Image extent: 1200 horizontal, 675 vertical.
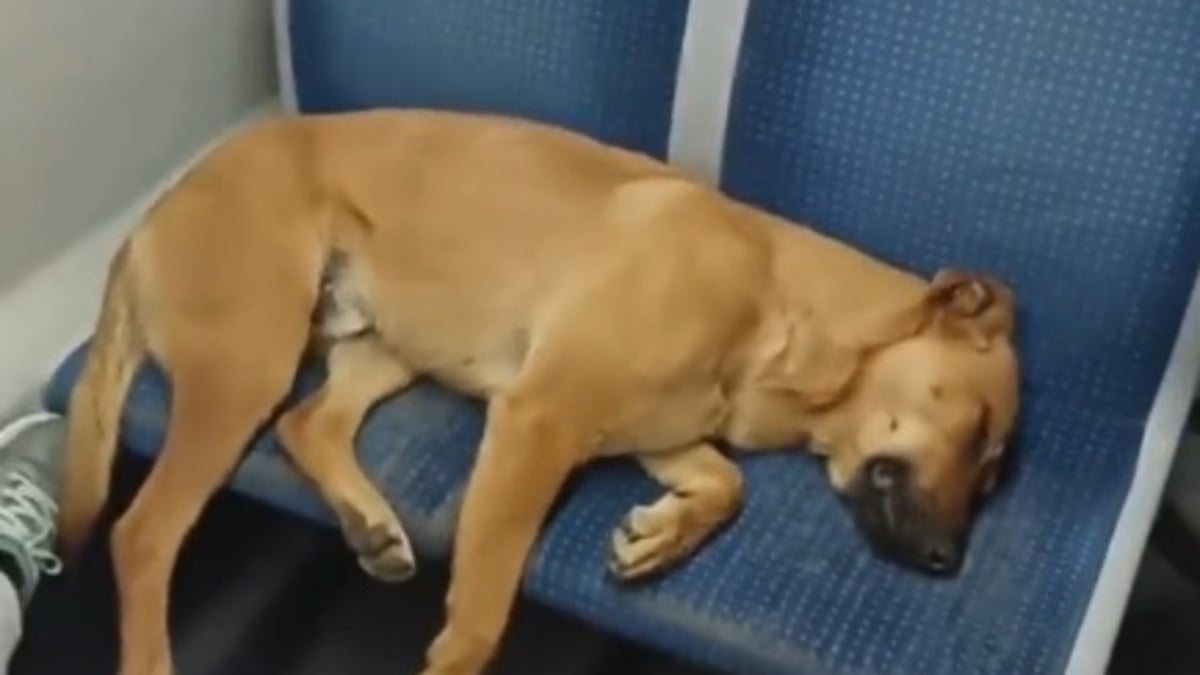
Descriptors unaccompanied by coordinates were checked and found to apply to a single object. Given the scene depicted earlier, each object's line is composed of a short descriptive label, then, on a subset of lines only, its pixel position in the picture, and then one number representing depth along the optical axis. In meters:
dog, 1.65
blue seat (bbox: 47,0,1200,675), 1.61
